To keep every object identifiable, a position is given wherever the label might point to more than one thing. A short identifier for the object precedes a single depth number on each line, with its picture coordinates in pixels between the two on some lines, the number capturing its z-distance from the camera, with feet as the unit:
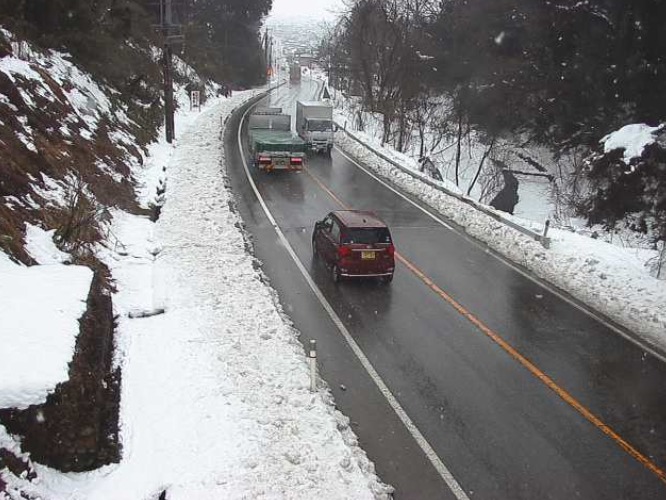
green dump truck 86.69
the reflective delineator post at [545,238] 51.83
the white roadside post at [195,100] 153.05
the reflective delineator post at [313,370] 29.27
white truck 108.47
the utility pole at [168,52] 90.68
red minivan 44.47
